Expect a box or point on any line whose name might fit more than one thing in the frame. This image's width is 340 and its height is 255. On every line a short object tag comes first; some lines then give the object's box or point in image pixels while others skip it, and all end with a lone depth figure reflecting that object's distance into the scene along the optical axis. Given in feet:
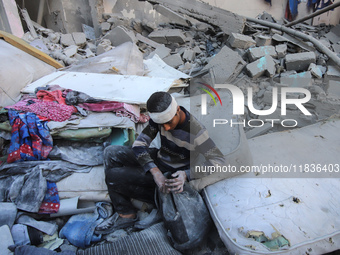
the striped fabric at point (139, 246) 5.31
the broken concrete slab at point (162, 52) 17.37
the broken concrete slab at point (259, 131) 9.26
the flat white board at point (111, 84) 9.83
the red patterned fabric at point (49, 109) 8.25
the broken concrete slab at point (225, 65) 13.34
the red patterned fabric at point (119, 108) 8.73
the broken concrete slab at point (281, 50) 15.31
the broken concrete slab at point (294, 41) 16.09
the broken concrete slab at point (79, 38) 19.03
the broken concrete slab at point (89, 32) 21.31
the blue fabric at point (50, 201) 6.75
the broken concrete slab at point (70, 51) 16.47
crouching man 5.50
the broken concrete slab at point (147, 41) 19.19
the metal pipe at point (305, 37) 14.61
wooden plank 12.55
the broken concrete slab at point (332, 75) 14.01
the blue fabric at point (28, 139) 7.46
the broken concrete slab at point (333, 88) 12.71
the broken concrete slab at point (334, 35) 19.26
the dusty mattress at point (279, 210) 4.61
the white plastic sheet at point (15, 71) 9.85
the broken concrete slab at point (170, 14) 19.45
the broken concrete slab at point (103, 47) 17.20
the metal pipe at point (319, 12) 15.24
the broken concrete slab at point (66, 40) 18.71
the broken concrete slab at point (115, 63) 12.55
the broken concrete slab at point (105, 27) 20.53
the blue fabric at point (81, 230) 6.26
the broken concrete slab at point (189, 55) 16.98
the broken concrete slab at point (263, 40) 16.27
